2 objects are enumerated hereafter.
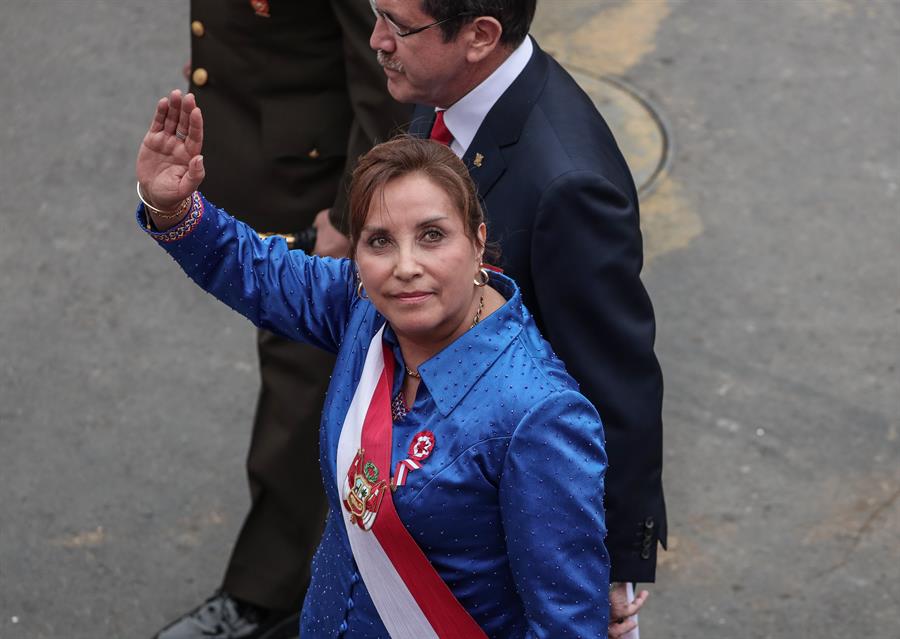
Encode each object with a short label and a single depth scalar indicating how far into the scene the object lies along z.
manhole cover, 13.15
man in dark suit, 5.86
